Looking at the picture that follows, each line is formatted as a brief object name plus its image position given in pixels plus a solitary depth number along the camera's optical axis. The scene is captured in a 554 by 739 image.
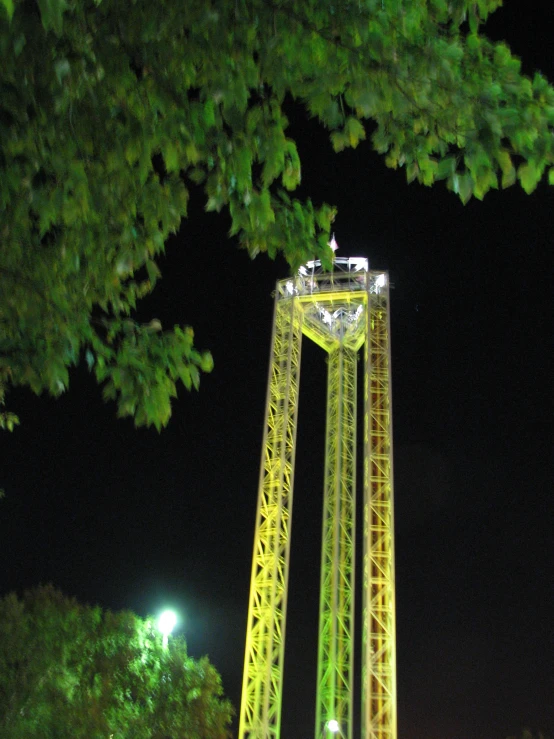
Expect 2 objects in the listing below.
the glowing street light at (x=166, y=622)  17.61
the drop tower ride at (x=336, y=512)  19.44
